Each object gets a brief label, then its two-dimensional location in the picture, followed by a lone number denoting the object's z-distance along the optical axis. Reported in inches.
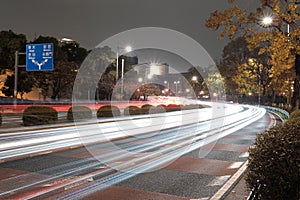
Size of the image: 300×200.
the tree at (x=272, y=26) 621.3
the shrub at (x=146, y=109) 1383.0
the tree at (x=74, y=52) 2194.0
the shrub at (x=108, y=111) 1122.5
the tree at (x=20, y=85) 1658.5
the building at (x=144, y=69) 2491.6
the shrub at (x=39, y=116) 834.2
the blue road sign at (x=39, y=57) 1082.1
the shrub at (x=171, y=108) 1677.2
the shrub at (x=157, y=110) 1466.5
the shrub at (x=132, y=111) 1309.5
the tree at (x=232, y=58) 2556.6
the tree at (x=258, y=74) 2206.0
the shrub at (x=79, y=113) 994.7
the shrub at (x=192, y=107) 2042.1
